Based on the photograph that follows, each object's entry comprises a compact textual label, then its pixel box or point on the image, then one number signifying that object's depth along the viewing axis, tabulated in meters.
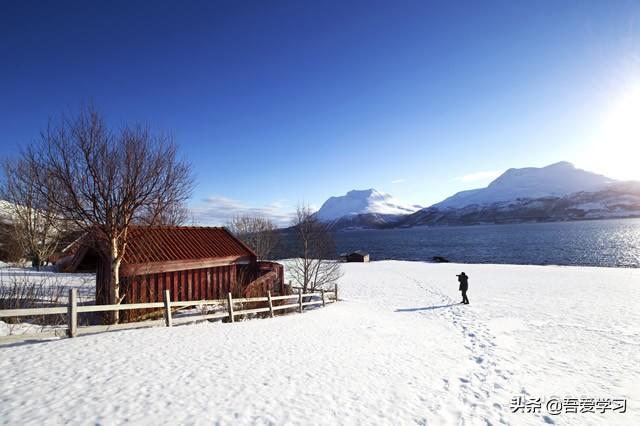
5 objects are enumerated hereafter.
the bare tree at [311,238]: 25.80
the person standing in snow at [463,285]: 19.34
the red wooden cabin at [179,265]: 14.70
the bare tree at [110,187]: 10.89
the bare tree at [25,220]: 24.19
